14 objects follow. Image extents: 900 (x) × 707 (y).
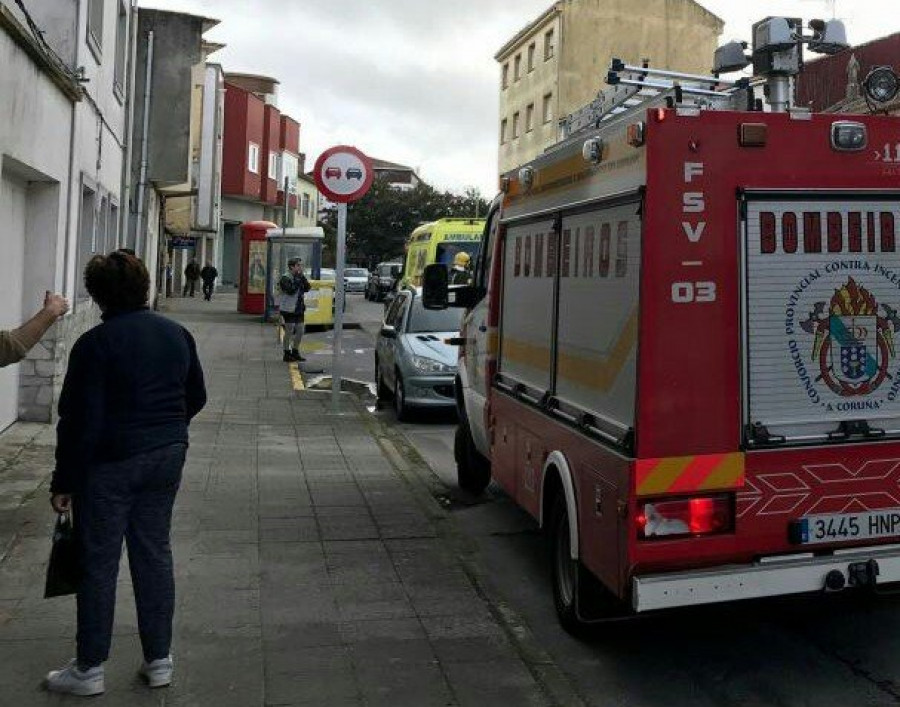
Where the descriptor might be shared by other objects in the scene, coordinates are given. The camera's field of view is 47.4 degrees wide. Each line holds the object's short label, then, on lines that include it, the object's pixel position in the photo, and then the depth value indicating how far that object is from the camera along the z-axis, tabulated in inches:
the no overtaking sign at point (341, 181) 475.2
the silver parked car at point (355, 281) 2167.8
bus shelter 1015.0
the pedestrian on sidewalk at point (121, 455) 153.8
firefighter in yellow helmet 506.6
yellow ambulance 893.2
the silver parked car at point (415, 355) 468.1
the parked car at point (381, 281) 1823.0
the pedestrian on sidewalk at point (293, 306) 694.5
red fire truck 160.2
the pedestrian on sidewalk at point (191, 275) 1648.6
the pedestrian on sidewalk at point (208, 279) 1555.1
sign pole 474.6
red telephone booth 1135.0
